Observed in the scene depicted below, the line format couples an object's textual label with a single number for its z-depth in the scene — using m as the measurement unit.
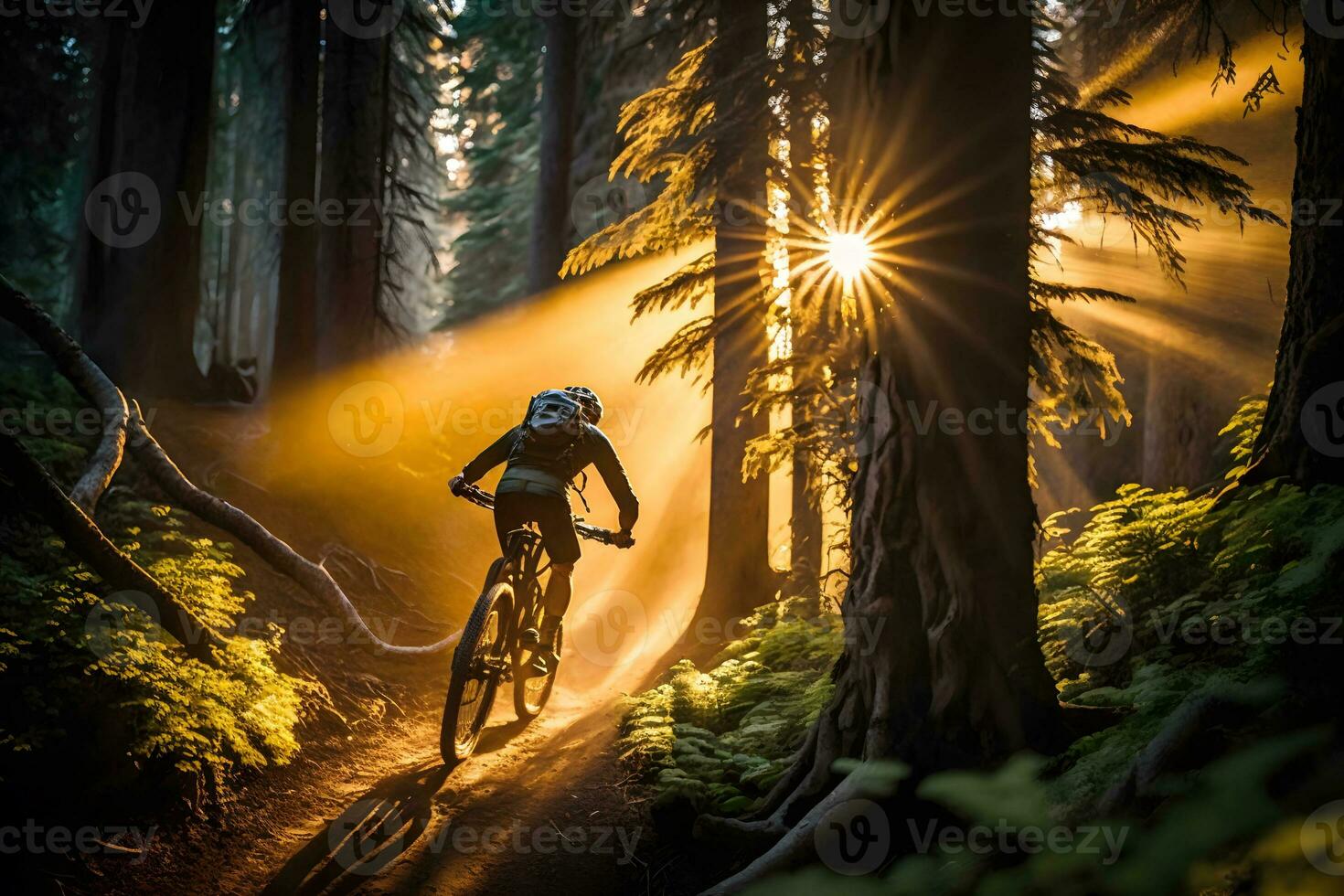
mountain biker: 6.81
